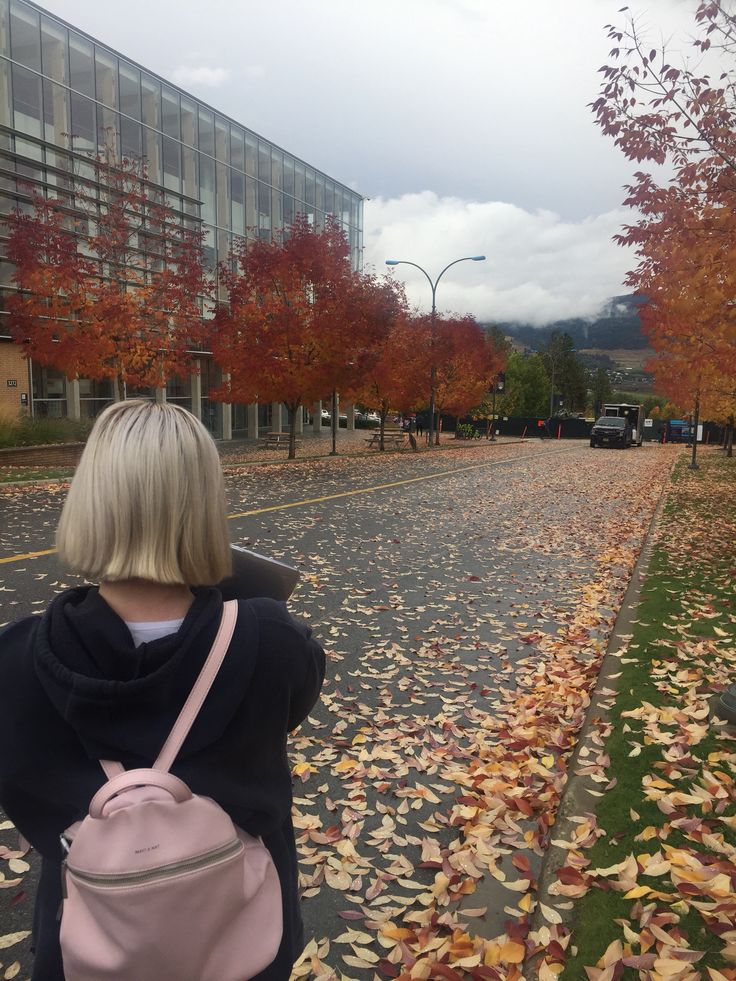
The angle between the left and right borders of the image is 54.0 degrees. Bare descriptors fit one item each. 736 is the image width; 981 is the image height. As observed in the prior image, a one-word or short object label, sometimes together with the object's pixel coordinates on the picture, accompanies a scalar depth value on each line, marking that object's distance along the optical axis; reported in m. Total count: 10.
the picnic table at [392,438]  40.84
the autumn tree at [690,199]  8.26
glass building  26.45
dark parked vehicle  49.72
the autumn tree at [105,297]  19.16
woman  1.41
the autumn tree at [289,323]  23.95
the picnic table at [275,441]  34.68
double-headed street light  36.63
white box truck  62.08
